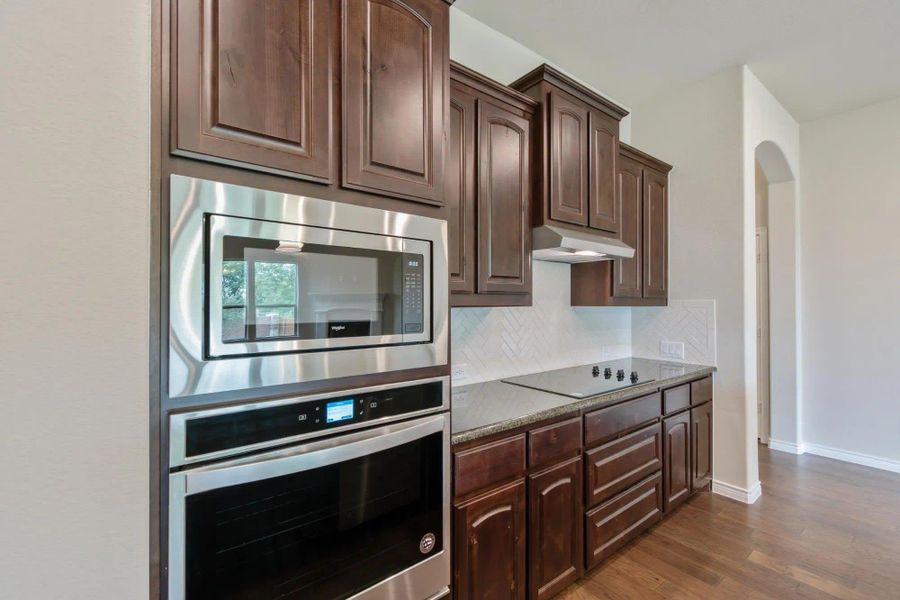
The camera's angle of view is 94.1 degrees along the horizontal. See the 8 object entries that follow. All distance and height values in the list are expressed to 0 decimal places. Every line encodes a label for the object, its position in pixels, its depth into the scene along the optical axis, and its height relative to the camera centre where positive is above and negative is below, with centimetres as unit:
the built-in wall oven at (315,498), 97 -53
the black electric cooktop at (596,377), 230 -48
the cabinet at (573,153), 225 +86
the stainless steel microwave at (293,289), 95 +3
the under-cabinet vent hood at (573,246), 218 +30
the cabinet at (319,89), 98 +58
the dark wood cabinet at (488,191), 190 +53
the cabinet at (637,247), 290 +40
